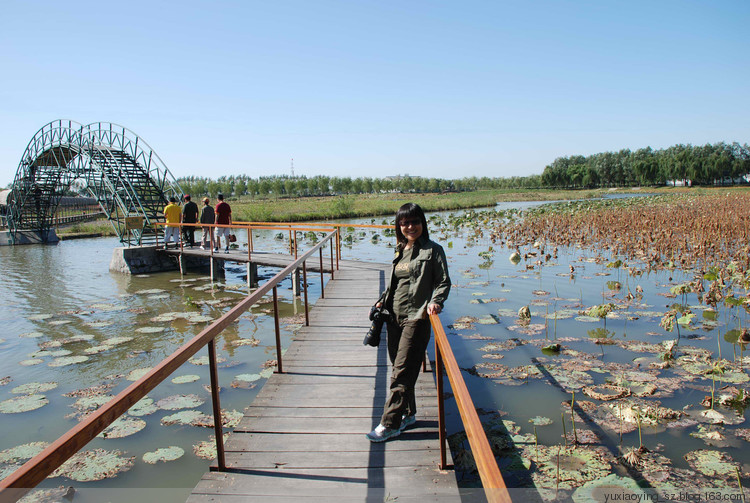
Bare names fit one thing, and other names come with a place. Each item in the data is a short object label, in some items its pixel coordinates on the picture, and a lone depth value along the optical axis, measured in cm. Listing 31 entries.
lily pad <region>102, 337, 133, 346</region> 752
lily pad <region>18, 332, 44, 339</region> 806
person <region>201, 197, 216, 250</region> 1434
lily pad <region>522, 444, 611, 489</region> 355
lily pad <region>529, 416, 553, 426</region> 445
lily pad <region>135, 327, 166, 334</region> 818
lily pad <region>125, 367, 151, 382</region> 609
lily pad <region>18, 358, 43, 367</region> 668
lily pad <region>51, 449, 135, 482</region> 388
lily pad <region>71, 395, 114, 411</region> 522
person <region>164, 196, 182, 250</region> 1509
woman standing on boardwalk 320
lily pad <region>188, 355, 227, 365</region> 646
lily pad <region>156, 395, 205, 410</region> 512
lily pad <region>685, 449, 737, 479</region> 357
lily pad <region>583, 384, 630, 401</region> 485
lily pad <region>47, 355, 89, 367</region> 664
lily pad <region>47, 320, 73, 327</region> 883
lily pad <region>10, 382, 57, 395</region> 568
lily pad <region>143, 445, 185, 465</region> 409
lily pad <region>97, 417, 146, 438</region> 455
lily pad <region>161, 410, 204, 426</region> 477
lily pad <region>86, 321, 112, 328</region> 862
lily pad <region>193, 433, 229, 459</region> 411
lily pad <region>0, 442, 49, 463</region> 421
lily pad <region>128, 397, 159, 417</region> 498
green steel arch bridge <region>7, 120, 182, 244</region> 1780
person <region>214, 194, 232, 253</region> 1374
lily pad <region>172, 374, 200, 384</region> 582
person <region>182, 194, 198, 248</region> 1527
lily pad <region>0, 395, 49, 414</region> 516
